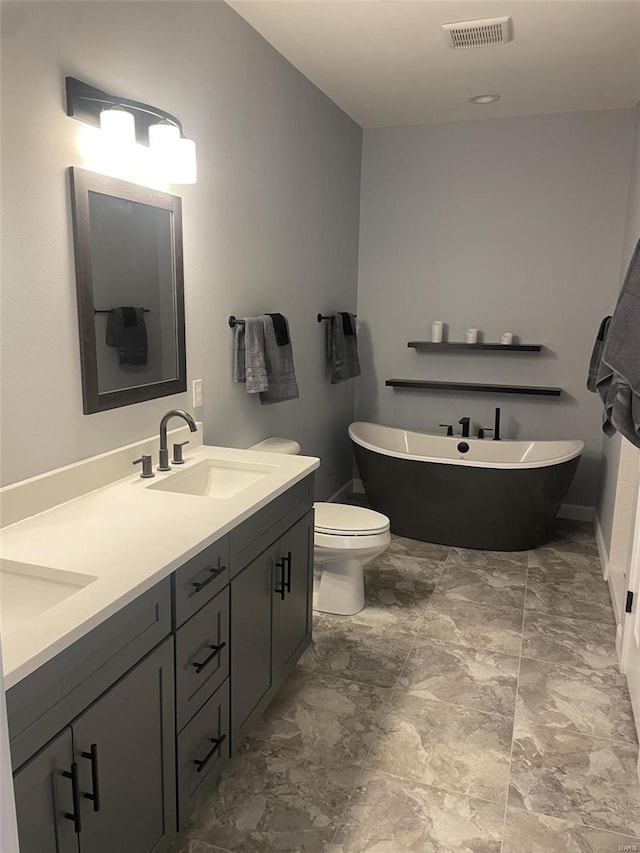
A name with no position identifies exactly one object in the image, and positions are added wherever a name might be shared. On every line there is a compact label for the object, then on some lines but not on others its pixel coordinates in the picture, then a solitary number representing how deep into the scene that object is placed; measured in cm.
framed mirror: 208
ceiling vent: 288
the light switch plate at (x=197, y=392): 277
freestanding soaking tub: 382
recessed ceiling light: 393
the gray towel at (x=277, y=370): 313
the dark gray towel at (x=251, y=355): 303
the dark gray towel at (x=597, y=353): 385
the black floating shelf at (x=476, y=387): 448
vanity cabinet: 128
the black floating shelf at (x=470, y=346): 445
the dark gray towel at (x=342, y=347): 424
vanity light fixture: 196
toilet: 301
